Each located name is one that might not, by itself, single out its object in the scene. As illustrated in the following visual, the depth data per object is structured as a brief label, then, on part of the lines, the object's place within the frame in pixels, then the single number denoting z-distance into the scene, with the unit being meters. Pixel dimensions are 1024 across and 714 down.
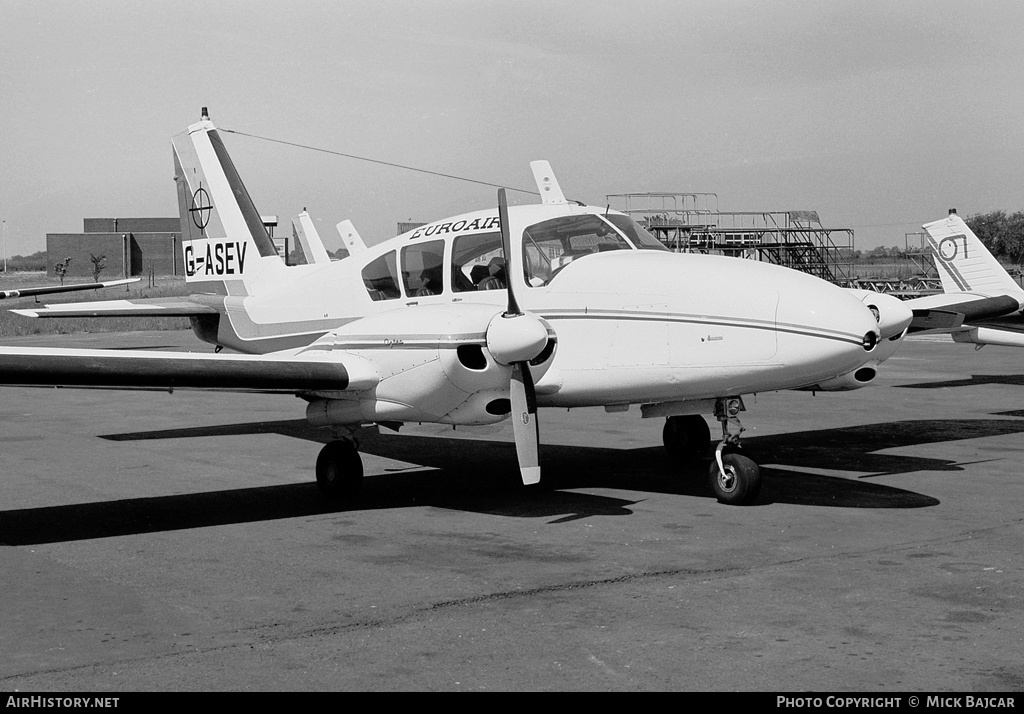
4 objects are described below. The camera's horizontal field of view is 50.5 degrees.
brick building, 117.75
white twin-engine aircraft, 9.37
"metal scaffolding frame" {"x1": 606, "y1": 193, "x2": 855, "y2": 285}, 35.12
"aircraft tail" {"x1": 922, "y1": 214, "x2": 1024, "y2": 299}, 21.64
